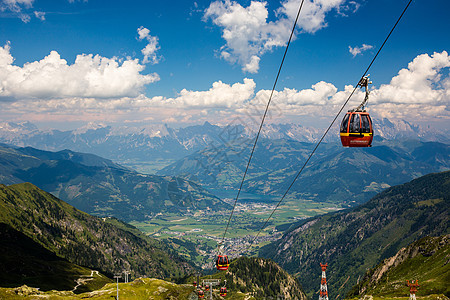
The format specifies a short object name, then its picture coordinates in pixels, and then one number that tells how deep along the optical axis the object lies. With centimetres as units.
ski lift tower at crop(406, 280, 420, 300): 10441
